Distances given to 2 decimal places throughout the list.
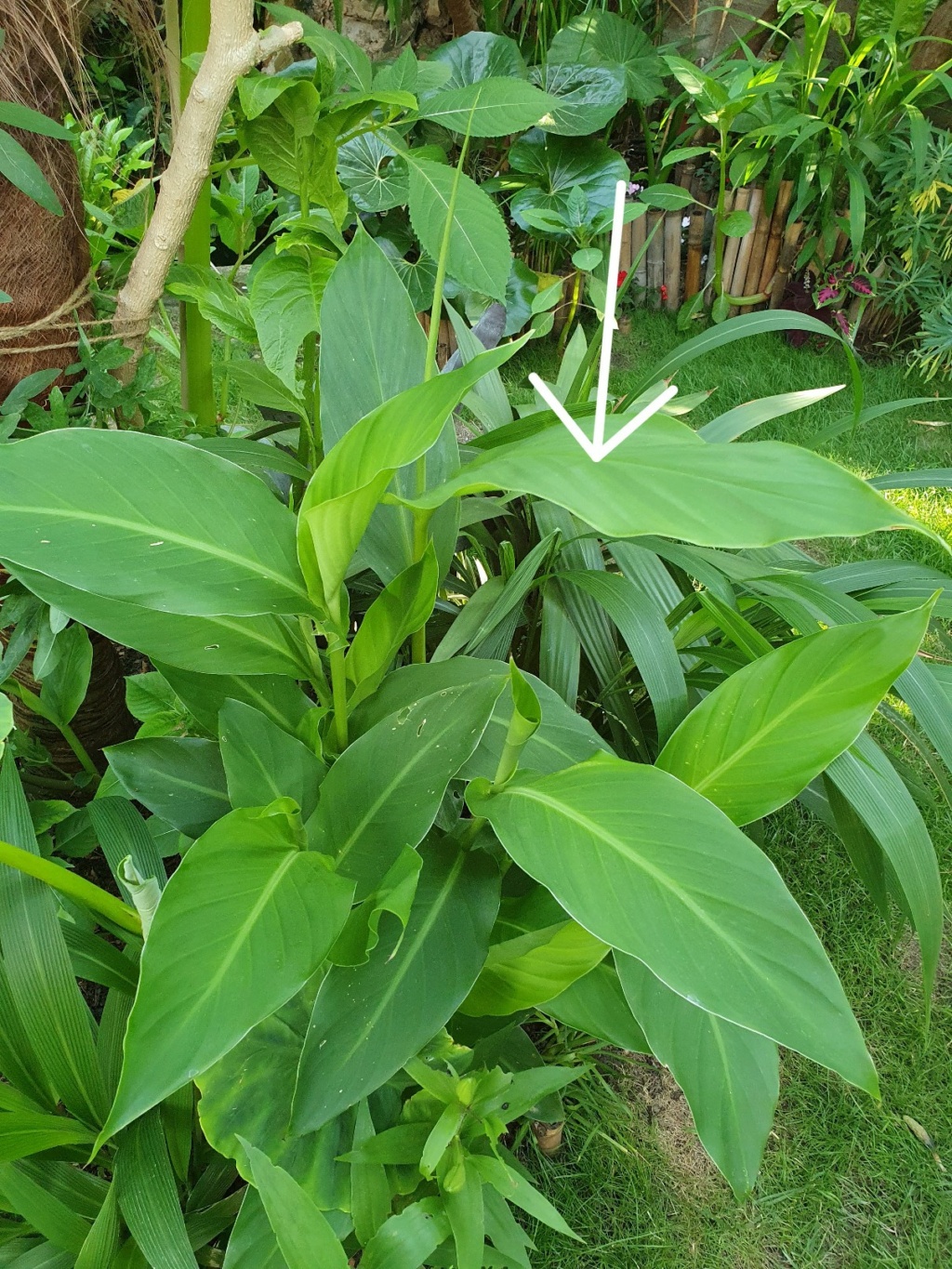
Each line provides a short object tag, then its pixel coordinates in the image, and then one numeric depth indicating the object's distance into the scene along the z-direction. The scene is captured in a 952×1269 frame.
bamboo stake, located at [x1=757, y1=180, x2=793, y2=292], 2.40
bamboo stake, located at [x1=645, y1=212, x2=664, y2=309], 2.59
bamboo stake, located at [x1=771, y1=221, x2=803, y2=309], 2.45
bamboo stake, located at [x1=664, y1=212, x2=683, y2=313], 2.54
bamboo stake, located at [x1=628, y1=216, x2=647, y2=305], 2.51
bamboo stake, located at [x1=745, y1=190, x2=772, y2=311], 2.44
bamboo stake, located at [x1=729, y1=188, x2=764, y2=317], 2.41
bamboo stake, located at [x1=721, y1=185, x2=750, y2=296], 2.42
